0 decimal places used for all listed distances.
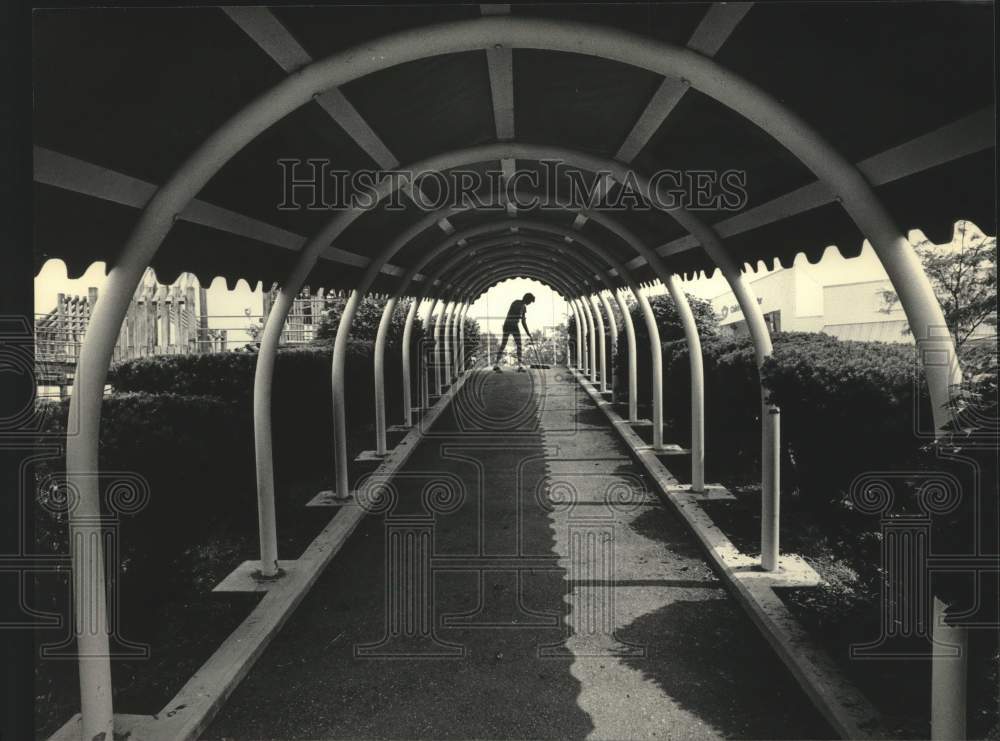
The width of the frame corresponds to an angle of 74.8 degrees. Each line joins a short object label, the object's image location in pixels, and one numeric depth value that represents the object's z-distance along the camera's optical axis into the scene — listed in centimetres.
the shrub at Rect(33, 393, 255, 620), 321
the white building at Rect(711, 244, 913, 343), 3862
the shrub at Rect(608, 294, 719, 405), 1352
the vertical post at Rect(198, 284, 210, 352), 2288
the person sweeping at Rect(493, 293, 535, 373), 1950
